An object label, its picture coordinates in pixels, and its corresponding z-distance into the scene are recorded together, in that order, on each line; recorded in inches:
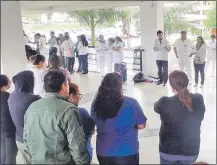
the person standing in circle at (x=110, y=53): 380.3
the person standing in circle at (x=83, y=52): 408.8
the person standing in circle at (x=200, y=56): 295.0
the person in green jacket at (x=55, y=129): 78.5
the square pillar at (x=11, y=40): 207.0
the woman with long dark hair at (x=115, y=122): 90.7
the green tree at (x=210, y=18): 559.1
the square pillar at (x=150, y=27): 360.8
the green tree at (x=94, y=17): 634.2
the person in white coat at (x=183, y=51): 312.5
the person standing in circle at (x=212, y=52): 346.4
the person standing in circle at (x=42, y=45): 458.9
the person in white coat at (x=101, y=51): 398.6
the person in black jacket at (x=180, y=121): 93.1
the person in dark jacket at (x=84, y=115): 93.7
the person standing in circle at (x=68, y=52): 408.5
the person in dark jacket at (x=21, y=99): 107.3
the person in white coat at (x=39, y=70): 157.5
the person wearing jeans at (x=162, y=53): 319.0
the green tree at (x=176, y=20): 634.2
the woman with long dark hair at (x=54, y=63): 156.3
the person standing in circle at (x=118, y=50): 368.2
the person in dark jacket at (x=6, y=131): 116.2
